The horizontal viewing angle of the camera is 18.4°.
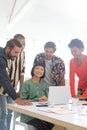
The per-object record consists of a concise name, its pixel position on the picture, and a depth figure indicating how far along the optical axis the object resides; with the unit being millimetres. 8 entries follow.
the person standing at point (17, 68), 3088
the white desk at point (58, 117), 1695
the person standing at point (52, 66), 3084
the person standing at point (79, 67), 2854
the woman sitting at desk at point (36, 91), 2477
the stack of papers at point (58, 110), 2078
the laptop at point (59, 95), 2404
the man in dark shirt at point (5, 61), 2426
